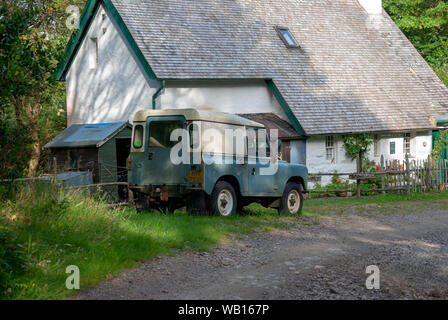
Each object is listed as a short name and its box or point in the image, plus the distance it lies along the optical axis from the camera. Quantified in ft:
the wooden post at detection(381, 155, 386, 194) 77.46
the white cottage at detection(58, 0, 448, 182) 79.00
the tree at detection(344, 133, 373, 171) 88.94
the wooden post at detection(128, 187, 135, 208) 49.57
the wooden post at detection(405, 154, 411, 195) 76.95
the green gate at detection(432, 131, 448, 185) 81.73
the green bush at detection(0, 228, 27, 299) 22.25
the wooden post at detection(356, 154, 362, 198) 74.49
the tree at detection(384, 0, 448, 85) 133.28
